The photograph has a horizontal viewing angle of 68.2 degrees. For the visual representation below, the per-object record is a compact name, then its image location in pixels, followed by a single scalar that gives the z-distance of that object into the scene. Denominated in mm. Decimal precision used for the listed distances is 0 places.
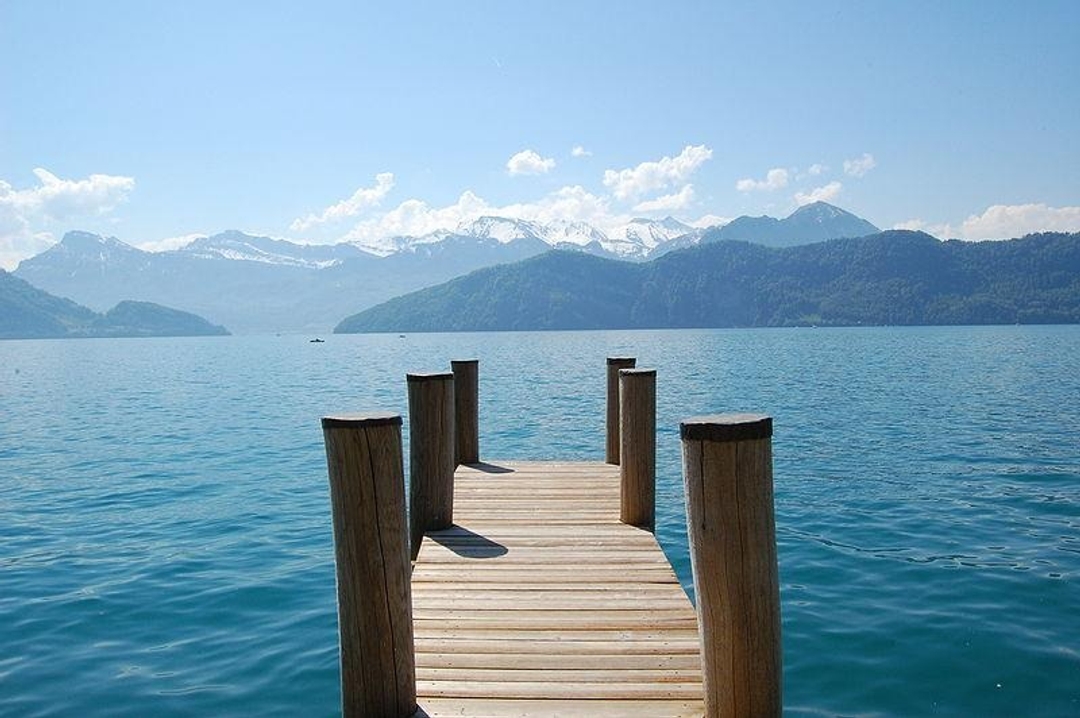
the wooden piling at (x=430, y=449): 7641
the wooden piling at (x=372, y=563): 3984
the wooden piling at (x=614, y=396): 10352
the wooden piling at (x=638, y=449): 7930
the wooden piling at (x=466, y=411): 10719
